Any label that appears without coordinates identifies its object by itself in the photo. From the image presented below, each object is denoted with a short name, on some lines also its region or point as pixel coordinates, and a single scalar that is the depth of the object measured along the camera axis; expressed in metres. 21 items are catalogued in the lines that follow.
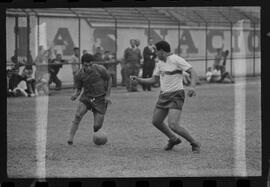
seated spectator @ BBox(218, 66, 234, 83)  24.84
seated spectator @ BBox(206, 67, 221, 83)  24.82
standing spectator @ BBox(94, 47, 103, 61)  21.56
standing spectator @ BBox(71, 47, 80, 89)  20.73
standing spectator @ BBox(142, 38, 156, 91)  21.84
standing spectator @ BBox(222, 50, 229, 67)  25.76
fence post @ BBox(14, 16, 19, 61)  18.82
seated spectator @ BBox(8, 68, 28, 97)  17.77
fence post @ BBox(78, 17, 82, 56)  21.09
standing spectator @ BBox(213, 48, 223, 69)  25.80
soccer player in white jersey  9.50
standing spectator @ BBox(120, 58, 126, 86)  21.99
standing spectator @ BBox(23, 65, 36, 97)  18.45
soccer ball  10.58
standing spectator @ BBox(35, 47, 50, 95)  19.22
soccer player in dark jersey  10.53
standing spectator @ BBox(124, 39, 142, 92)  21.75
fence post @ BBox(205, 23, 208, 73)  25.44
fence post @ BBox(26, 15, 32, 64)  19.29
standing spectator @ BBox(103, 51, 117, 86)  22.06
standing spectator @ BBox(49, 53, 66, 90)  19.84
